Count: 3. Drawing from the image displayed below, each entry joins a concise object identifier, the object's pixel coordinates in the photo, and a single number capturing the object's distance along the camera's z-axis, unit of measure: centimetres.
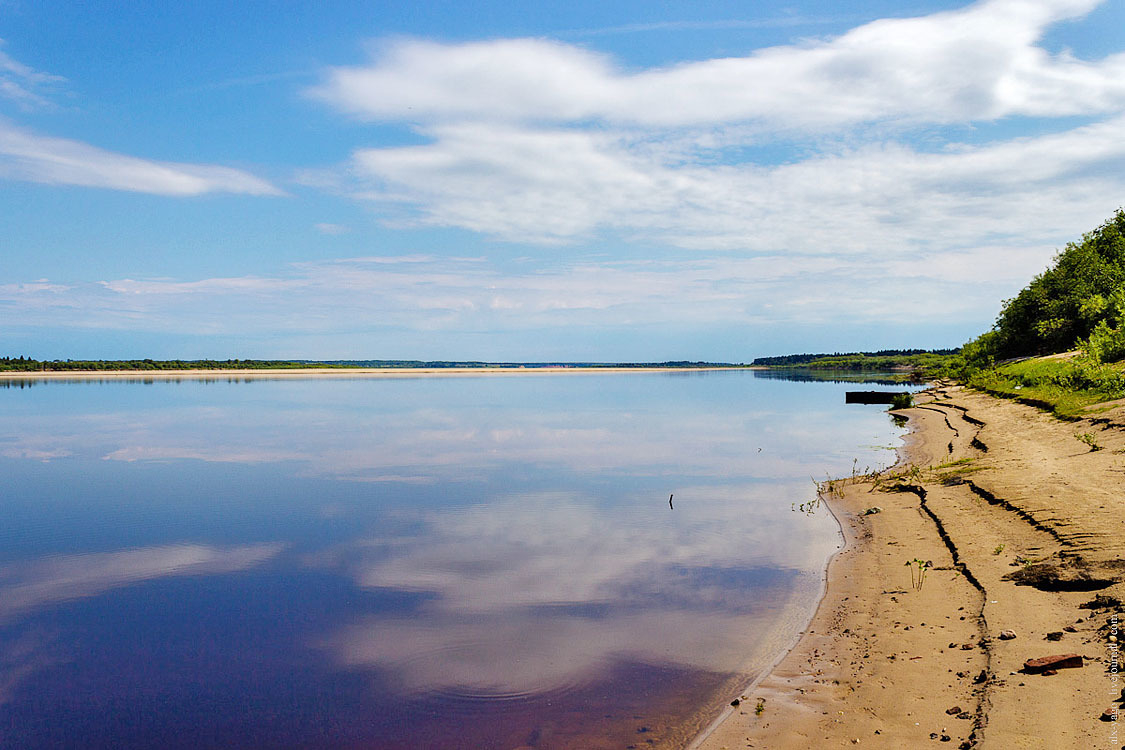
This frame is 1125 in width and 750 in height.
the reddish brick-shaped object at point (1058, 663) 746
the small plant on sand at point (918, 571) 1170
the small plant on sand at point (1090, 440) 1930
